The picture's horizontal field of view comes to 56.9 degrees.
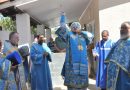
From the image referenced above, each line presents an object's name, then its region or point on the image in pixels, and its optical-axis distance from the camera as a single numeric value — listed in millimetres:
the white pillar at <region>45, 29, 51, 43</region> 8655
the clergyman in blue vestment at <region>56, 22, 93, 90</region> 2441
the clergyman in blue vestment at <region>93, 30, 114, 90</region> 3138
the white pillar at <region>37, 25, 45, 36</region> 6505
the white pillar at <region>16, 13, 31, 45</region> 3934
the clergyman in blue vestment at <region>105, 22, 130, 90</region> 1842
